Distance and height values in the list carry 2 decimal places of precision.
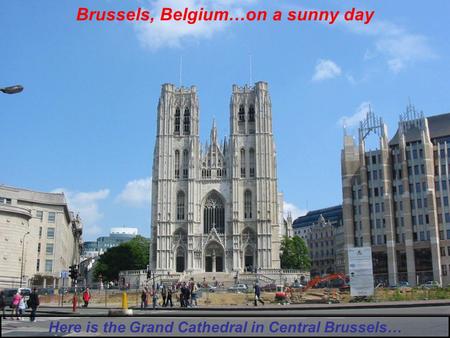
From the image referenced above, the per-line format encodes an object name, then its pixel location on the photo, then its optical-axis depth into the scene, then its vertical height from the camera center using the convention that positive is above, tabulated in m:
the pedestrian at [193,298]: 43.41 -1.39
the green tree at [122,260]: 112.31 +3.93
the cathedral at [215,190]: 98.31 +15.50
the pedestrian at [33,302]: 26.73 -1.06
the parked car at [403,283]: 78.78 -0.62
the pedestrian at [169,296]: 43.19 -1.22
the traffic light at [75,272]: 43.38 +0.60
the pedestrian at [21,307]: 30.77 -1.41
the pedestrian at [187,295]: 40.47 -1.09
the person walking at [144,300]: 41.47 -1.44
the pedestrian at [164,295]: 44.34 -1.18
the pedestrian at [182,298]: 40.69 -1.29
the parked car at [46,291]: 64.69 -1.23
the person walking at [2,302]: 31.83 -1.22
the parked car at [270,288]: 70.12 -1.09
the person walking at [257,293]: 40.10 -0.96
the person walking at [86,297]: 43.59 -1.32
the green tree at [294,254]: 109.69 +4.74
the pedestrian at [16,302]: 30.48 -1.14
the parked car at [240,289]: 67.53 -1.13
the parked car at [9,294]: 41.98 -1.04
